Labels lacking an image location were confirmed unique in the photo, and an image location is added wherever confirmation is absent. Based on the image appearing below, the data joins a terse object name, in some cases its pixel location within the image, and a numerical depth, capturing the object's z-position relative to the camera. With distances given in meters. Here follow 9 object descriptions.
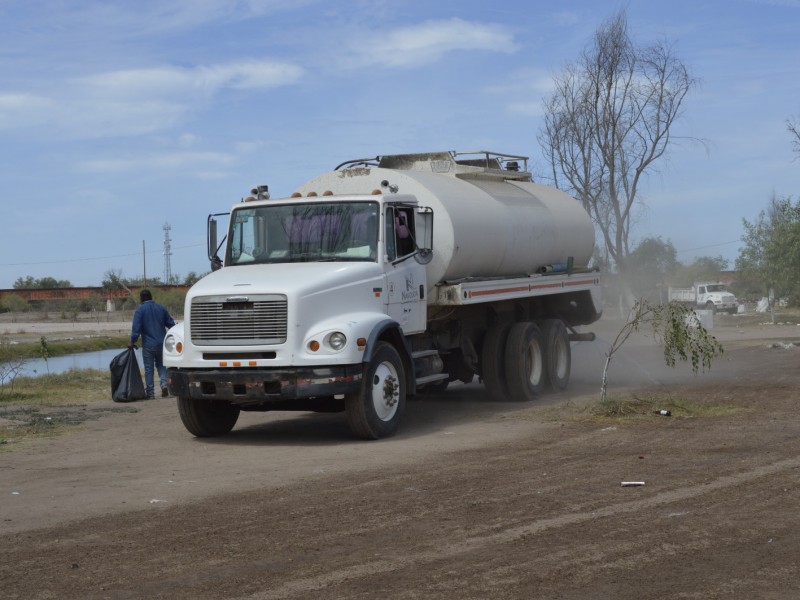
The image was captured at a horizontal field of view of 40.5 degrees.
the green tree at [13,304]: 86.94
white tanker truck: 11.84
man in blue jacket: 17.78
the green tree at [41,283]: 114.73
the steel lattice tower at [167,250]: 111.64
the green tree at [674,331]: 14.52
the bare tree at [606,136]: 35.66
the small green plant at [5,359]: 19.08
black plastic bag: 17.44
